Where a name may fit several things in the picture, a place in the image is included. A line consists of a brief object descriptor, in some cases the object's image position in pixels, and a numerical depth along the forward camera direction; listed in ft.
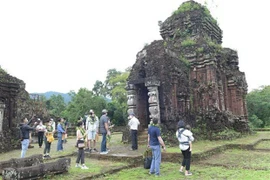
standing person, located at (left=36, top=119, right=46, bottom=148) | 46.29
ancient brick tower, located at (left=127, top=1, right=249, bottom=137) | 40.81
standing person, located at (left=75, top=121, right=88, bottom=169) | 24.15
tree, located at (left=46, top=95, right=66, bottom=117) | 160.21
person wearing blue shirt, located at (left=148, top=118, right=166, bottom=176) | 22.23
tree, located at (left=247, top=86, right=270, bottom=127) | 101.02
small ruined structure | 43.39
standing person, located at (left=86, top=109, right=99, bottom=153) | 32.48
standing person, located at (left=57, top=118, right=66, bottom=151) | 38.21
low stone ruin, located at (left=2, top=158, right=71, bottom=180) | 18.78
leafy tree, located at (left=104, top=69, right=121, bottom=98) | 158.10
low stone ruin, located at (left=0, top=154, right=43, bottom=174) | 22.24
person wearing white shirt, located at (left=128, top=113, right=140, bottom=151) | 32.53
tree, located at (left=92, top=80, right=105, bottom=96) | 164.88
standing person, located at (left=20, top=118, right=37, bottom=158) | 28.58
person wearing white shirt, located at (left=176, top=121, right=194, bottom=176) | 22.39
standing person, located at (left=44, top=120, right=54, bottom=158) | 33.47
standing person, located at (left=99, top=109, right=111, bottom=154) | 31.32
